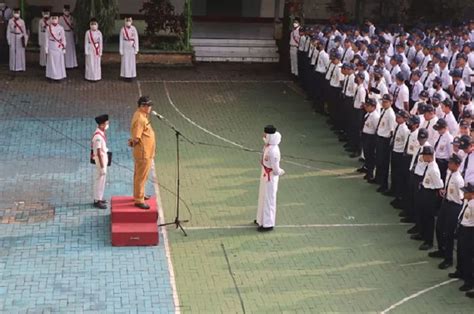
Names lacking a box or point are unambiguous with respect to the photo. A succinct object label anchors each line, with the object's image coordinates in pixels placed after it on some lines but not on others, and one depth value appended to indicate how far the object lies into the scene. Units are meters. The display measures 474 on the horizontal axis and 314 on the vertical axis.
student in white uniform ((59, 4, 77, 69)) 20.86
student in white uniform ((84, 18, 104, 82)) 19.92
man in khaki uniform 12.47
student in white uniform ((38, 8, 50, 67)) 20.23
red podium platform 12.23
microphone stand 12.96
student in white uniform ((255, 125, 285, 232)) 12.54
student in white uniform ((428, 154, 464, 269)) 11.58
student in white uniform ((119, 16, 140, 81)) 20.19
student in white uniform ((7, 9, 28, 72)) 20.12
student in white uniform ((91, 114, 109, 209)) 12.94
